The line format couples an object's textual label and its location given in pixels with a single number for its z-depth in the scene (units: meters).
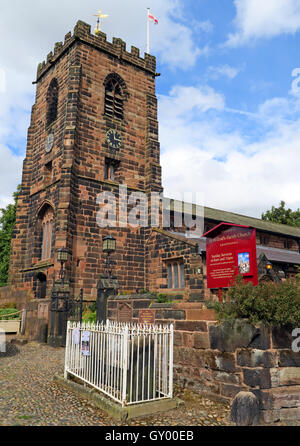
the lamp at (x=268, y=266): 18.25
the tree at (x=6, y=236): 32.66
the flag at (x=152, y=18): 25.31
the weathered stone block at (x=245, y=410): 5.71
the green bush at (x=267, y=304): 6.41
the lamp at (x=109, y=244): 14.91
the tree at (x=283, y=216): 42.81
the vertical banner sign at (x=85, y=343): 7.46
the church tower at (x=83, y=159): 18.36
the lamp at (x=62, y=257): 16.03
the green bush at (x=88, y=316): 15.52
